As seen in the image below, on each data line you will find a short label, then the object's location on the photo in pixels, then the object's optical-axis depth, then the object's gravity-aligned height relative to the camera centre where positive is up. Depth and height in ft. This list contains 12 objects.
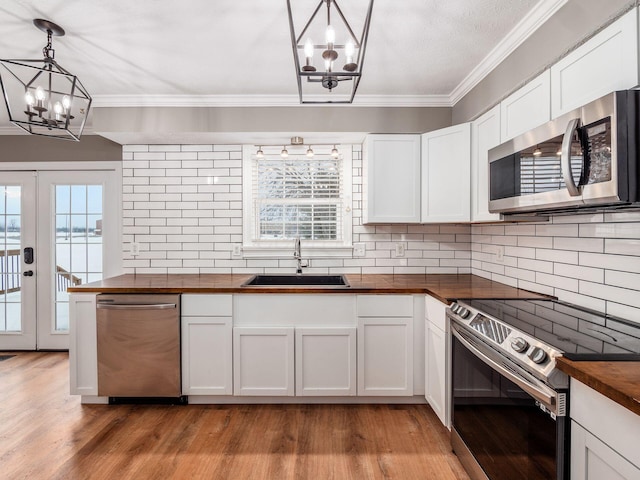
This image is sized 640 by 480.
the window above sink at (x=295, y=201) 10.95 +1.13
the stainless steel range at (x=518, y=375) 3.84 -1.77
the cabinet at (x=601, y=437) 2.98 -1.81
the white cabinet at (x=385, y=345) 8.52 -2.55
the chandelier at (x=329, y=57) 4.49 +3.86
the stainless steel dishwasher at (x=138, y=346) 8.53 -2.58
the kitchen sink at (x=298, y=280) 10.46 -1.24
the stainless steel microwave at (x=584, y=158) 3.80 +0.98
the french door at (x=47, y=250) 12.27 -0.41
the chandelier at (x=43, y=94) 6.19 +3.83
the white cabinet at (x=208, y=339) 8.61 -2.43
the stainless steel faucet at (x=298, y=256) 10.59 -0.53
